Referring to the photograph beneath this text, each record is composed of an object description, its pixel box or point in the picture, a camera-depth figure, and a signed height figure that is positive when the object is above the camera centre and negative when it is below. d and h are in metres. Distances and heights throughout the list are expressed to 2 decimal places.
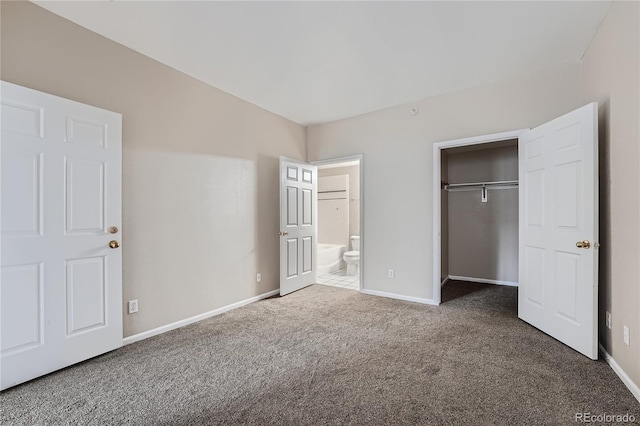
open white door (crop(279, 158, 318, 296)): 4.09 -0.19
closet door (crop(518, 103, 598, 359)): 2.24 -0.14
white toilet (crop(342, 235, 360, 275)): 5.39 -0.91
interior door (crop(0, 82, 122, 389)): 1.92 -0.15
